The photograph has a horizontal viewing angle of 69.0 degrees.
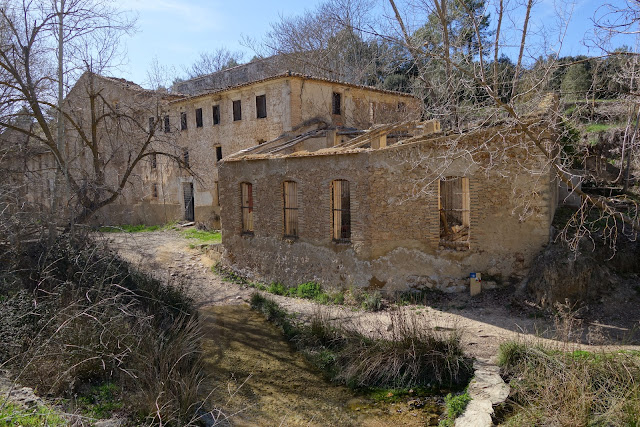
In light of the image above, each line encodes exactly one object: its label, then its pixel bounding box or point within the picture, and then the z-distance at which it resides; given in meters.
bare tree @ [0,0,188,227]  10.94
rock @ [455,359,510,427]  6.28
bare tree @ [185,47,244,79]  40.39
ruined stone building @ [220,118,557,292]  10.38
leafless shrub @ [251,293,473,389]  7.72
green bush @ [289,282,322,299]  12.87
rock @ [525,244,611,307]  9.55
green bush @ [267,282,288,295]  13.76
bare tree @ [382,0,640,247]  7.09
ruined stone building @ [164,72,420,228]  18.77
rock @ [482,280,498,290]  10.71
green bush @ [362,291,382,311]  11.37
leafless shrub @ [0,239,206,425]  6.18
